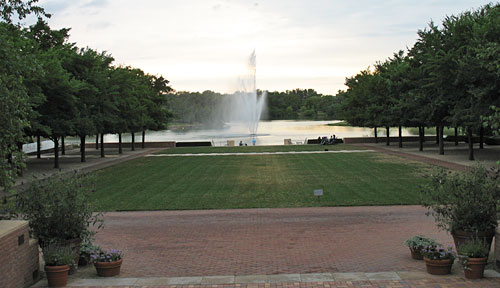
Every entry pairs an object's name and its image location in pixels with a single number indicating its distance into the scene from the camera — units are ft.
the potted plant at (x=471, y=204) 33.50
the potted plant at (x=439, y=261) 30.35
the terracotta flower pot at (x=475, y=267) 29.43
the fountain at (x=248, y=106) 243.13
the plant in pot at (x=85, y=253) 34.94
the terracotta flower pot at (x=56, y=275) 29.53
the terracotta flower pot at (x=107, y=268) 31.68
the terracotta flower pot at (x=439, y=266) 30.30
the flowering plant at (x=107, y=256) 31.99
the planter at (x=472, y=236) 33.38
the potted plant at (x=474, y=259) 29.48
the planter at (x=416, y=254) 34.99
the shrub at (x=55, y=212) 33.71
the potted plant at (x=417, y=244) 34.41
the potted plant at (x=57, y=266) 29.60
